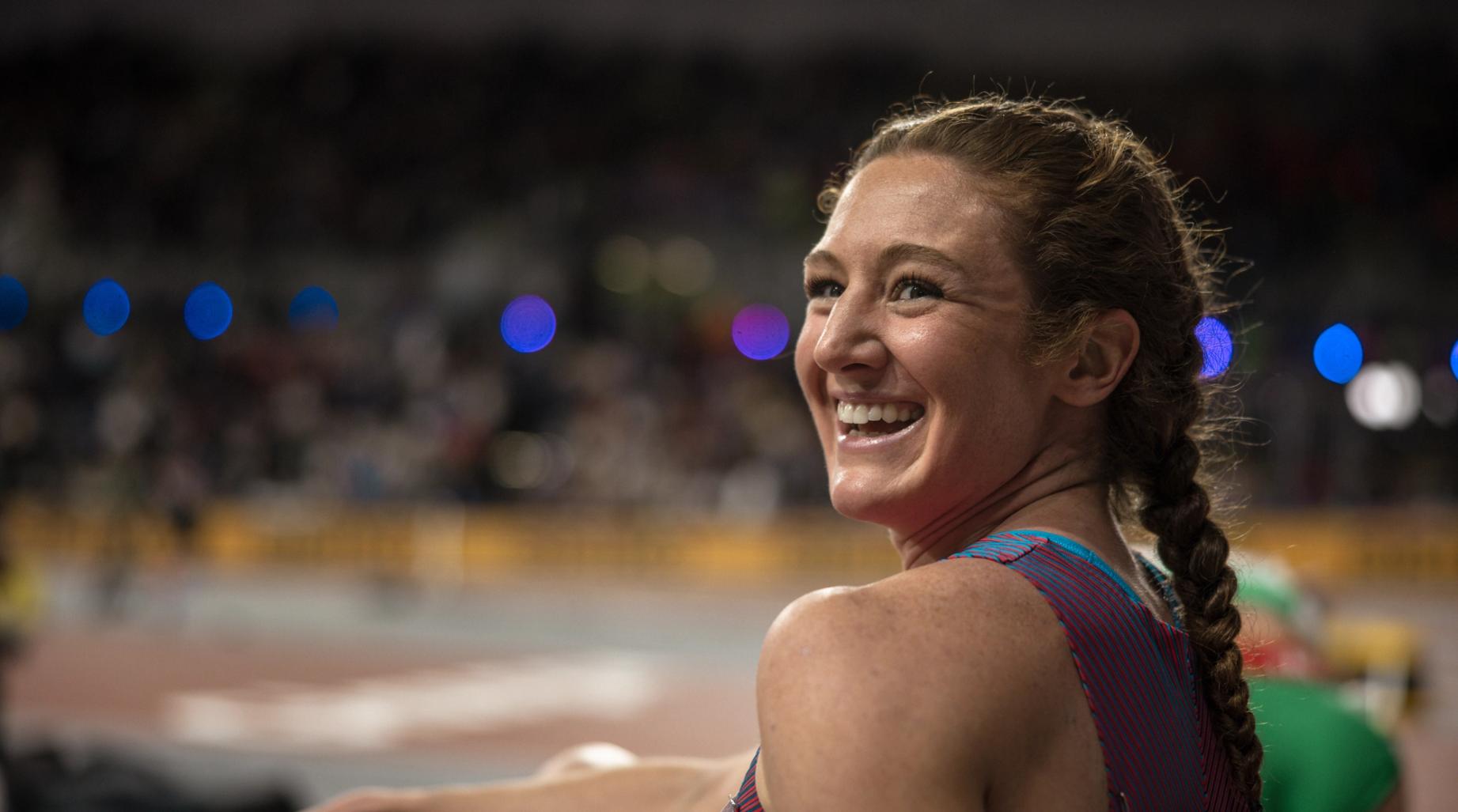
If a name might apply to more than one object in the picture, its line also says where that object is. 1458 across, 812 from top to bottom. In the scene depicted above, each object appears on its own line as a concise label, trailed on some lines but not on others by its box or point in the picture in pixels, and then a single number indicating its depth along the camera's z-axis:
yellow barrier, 18.11
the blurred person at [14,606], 6.09
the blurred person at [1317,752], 3.06
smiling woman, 2.61
